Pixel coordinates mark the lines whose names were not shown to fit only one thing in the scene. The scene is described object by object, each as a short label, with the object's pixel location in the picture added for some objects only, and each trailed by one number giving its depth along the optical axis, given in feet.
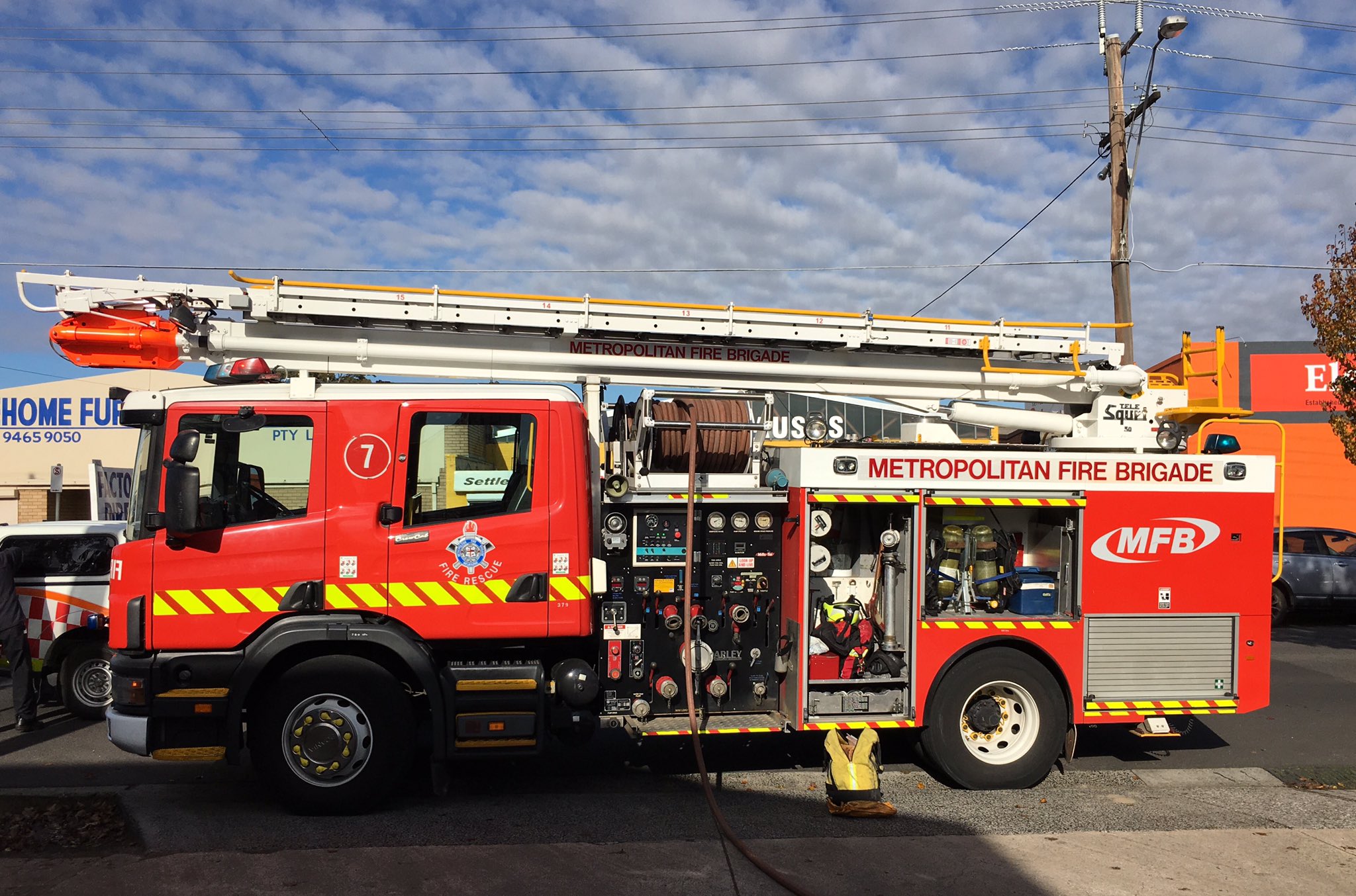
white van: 28.76
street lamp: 42.29
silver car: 49.24
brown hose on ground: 18.37
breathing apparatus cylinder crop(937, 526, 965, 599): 23.06
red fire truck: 19.40
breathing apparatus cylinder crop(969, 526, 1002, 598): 23.22
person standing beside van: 27.71
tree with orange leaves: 44.70
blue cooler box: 22.82
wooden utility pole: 44.73
